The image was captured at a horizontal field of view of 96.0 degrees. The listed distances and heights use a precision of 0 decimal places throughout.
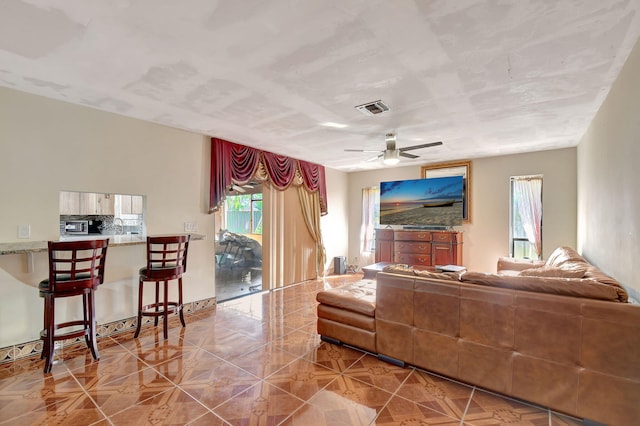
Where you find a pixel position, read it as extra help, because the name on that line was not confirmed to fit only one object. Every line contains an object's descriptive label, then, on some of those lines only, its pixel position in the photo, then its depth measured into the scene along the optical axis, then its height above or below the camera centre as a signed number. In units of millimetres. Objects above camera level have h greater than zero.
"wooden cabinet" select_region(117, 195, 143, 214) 3723 +116
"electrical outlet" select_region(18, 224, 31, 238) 2779 -184
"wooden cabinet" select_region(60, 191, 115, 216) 3260 +103
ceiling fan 3992 +865
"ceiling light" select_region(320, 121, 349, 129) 3658 +1130
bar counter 2418 -310
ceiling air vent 3010 +1128
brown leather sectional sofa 1762 -882
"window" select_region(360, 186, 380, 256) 7066 -123
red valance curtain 4273 +772
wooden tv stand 5496 -699
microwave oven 3355 -180
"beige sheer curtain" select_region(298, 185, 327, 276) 6024 -126
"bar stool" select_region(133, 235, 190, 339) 3180 -682
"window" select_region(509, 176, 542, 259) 5113 -103
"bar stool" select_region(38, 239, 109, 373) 2463 -677
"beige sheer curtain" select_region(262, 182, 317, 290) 5348 -586
